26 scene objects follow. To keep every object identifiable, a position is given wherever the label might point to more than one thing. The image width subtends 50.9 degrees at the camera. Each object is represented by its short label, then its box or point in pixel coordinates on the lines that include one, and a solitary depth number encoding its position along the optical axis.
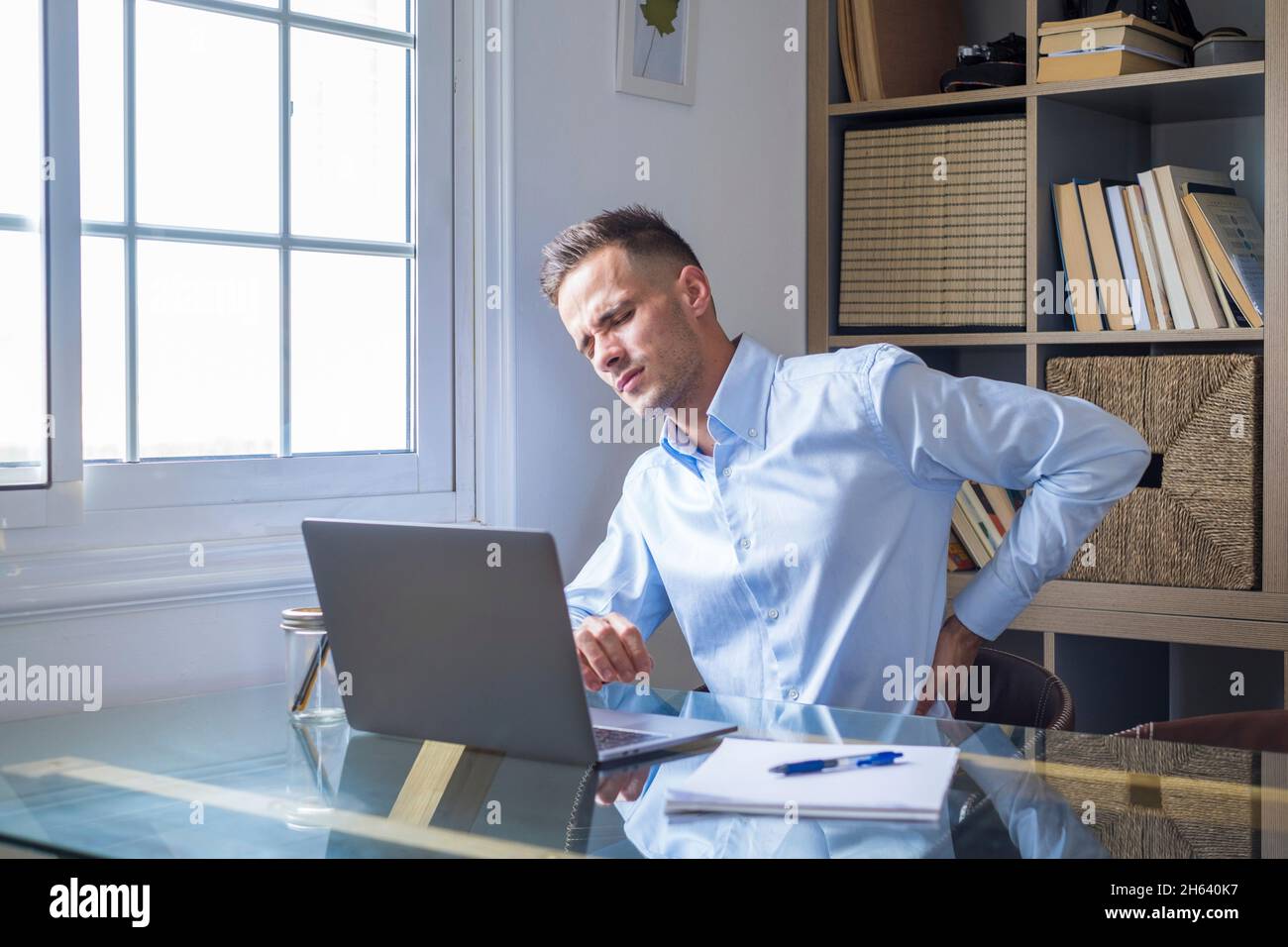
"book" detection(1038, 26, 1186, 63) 2.37
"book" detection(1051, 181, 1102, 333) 2.45
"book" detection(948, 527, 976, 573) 2.57
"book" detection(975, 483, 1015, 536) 2.55
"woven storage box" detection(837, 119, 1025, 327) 2.51
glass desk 0.96
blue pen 1.12
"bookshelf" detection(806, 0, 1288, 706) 2.24
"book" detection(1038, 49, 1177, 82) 2.38
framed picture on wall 2.29
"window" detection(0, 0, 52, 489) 1.59
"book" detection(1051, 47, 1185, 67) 2.39
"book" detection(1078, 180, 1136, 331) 2.42
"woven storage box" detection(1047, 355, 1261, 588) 2.27
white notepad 1.01
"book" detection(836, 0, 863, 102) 2.67
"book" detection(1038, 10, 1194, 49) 2.37
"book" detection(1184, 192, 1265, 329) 2.29
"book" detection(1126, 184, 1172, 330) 2.37
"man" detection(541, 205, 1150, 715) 1.77
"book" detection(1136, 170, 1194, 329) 2.35
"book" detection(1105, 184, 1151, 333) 2.40
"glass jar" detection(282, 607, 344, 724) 1.42
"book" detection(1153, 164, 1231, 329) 2.32
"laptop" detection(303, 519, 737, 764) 1.16
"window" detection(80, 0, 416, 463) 1.73
